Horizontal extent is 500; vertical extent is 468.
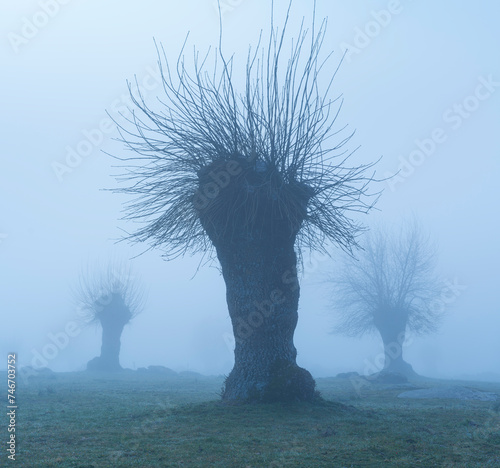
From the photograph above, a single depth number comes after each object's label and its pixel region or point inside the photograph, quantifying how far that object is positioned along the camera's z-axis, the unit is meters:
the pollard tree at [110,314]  46.81
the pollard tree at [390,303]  43.25
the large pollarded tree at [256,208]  12.31
